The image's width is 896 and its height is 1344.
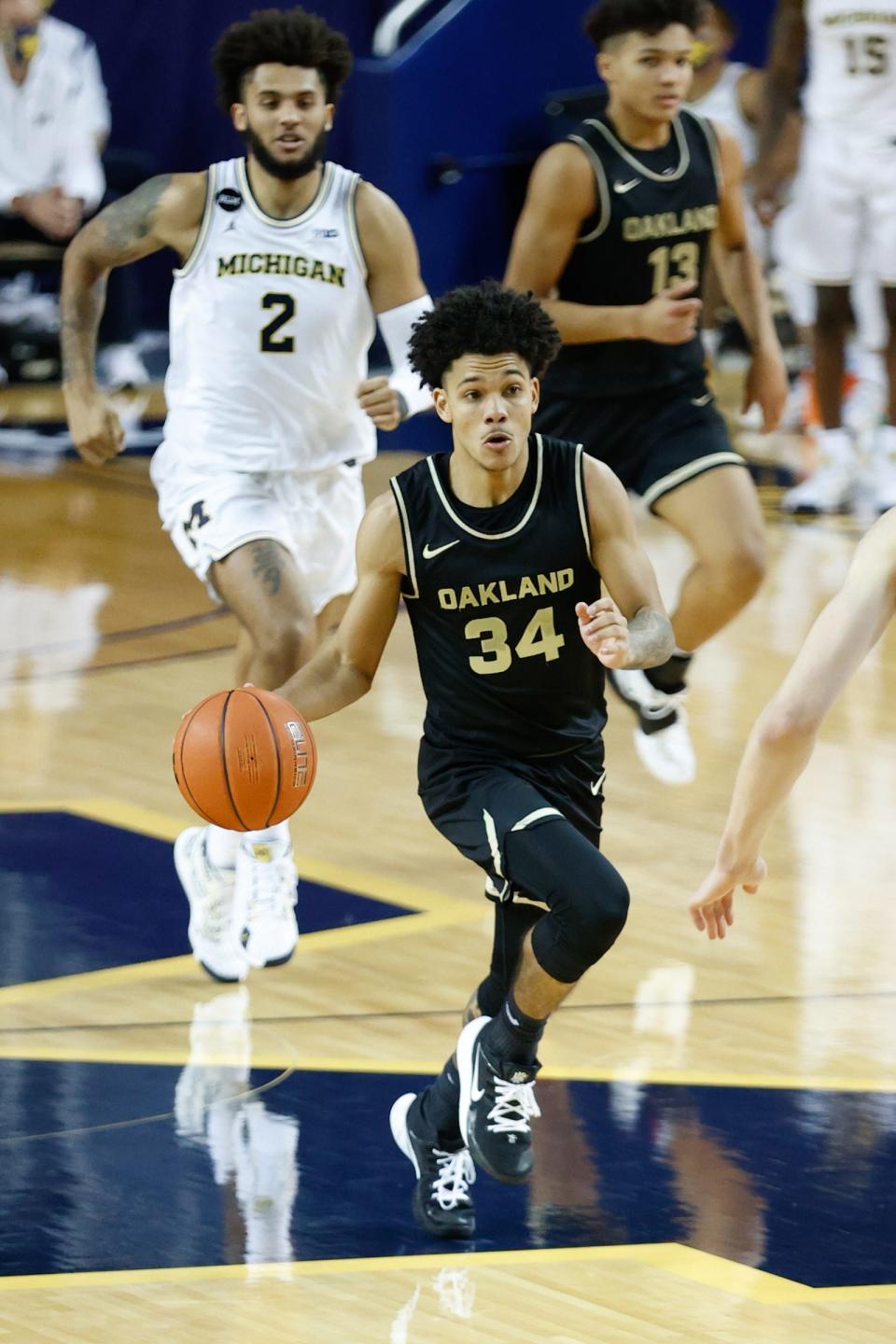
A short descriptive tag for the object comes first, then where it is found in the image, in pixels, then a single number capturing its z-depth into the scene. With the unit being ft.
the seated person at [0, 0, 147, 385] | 86.17
